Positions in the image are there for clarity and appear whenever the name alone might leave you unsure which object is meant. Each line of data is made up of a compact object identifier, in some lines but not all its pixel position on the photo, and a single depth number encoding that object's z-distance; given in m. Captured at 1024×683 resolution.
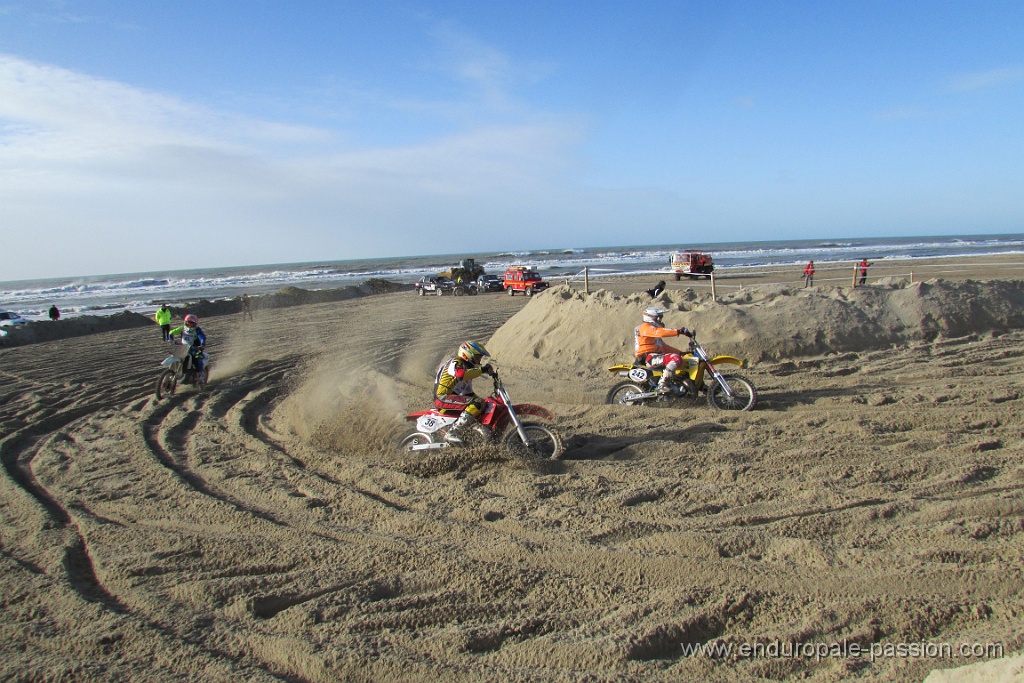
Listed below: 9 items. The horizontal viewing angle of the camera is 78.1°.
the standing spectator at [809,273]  23.89
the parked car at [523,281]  34.44
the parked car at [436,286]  37.88
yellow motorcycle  8.91
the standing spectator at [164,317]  21.12
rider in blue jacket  12.91
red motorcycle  6.87
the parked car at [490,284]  37.66
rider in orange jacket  9.21
